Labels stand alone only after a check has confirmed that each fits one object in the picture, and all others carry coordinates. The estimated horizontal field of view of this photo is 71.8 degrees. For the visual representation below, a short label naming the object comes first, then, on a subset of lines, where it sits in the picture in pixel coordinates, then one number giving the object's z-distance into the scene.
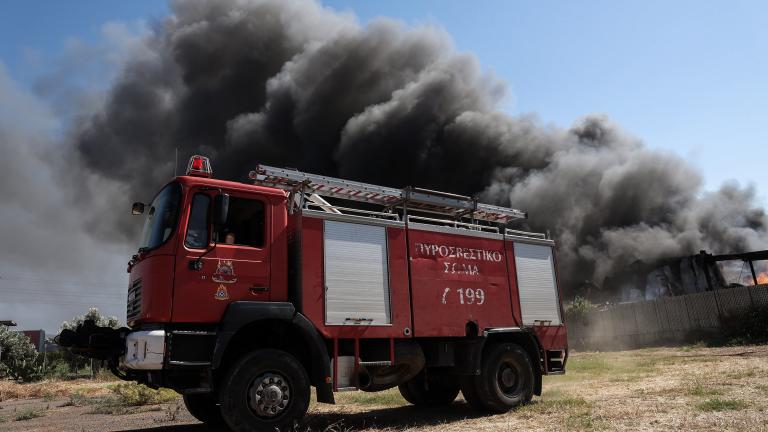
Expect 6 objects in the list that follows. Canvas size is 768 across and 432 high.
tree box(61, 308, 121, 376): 32.37
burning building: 30.42
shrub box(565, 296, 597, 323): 31.31
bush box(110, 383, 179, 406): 11.84
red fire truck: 5.77
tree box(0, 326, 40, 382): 23.81
